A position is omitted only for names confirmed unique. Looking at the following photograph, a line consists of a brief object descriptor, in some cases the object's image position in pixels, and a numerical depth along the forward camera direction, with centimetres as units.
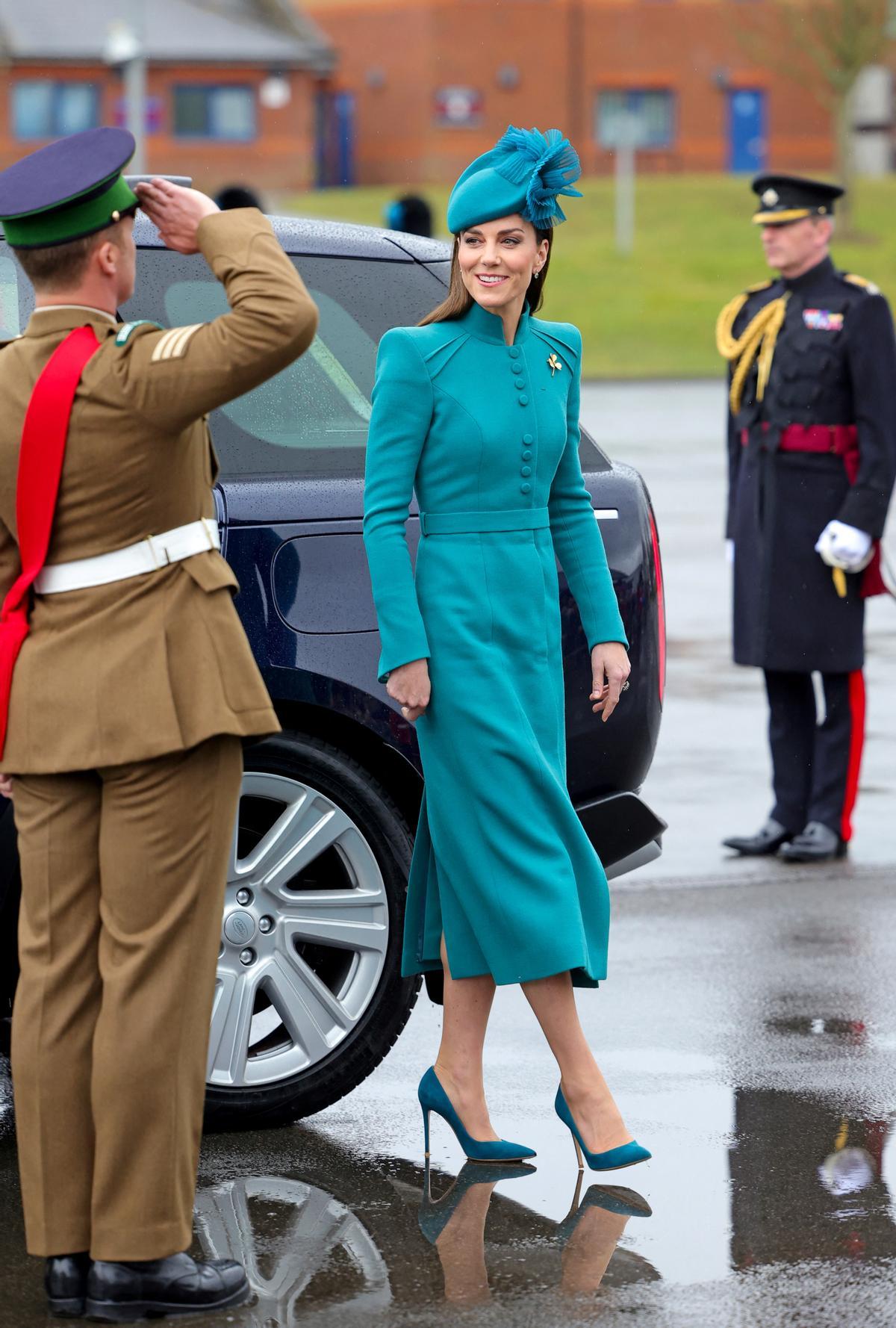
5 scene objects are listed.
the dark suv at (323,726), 902
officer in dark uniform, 1423
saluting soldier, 691
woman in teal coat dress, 834
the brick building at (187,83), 12712
